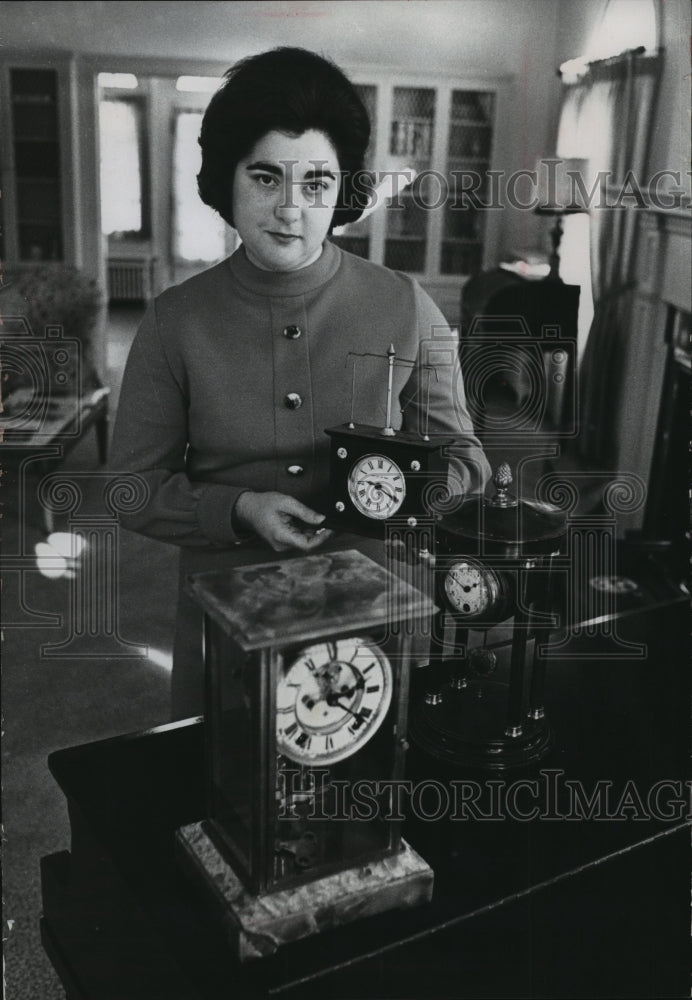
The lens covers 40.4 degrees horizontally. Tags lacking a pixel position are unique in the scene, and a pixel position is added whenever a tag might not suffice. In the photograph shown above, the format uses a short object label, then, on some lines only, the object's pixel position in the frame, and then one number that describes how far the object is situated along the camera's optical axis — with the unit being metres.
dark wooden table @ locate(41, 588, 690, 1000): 0.97
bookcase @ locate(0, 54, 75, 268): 1.38
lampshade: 1.62
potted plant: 1.58
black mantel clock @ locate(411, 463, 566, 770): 1.10
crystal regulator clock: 0.88
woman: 1.16
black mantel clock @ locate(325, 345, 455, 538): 1.17
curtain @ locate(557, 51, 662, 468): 1.56
